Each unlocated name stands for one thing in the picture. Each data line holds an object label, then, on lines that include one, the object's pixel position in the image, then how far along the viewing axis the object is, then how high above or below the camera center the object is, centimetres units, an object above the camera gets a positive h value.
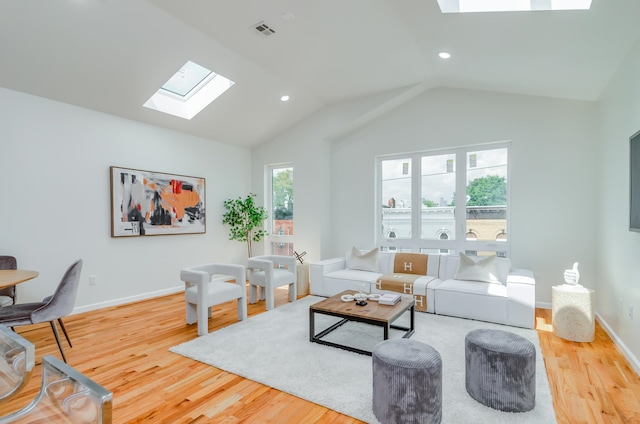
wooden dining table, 261 -58
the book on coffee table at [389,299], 341 -96
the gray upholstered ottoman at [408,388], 196 -109
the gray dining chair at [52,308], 275 -87
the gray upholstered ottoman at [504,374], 214 -110
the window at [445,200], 478 +12
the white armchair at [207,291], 355 -94
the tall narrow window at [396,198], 552 +18
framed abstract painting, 469 +10
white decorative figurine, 349 -73
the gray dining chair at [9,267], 348 -61
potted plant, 624 -17
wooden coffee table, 302 -101
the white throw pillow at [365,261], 507 -82
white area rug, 219 -134
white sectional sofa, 372 -99
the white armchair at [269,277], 456 -99
